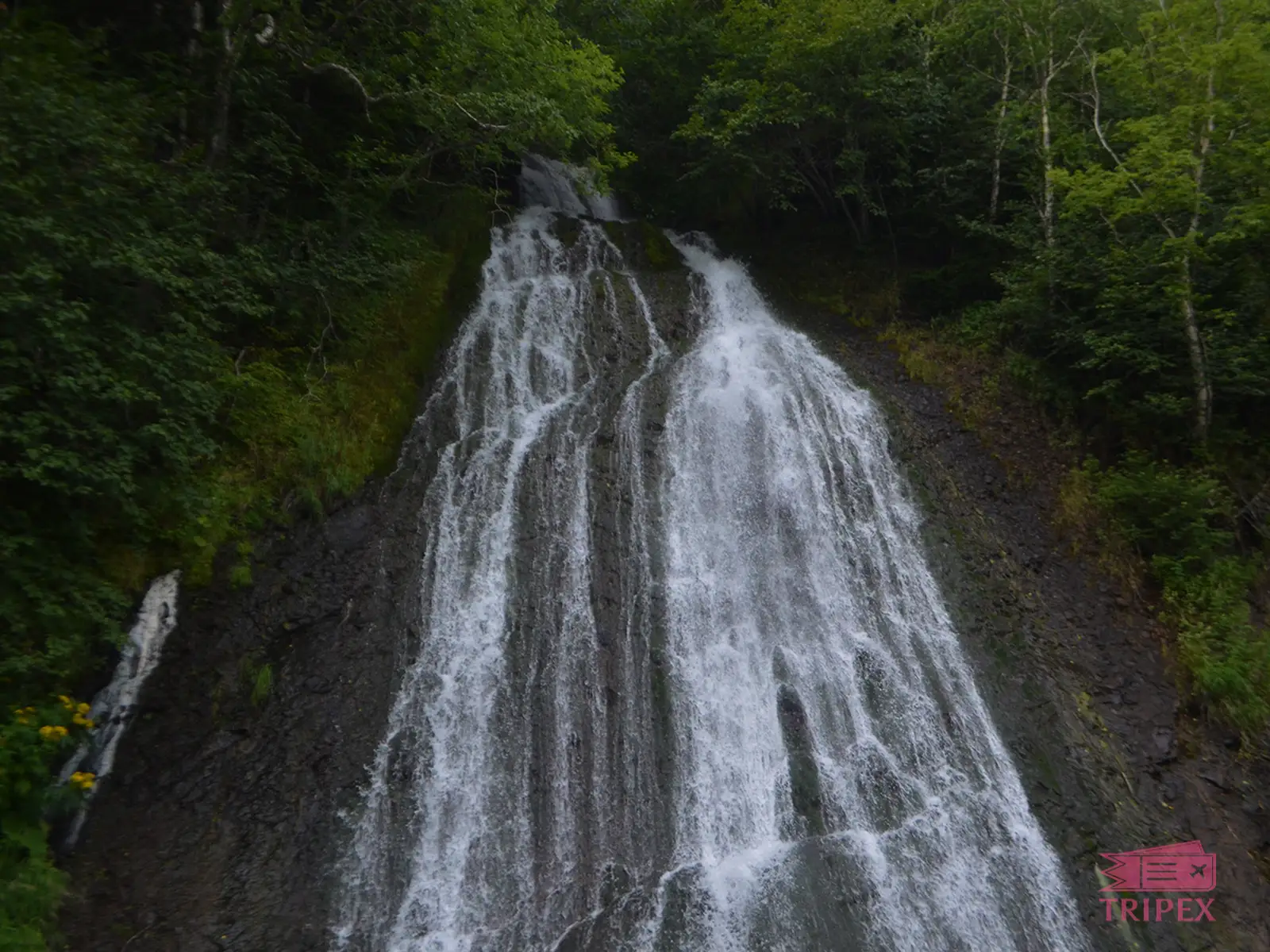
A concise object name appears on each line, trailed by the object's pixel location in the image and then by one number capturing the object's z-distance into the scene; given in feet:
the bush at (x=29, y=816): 17.12
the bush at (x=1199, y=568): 25.49
